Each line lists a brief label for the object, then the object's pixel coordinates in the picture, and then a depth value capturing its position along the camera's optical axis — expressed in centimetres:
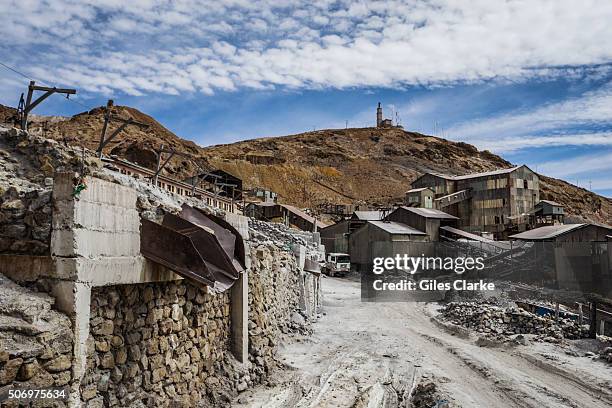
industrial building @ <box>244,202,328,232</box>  5105
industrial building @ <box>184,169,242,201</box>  4576
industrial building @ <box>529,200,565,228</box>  4936
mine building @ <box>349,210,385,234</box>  4862
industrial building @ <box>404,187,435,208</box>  5631
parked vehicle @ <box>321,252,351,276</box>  4238
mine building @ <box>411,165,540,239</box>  5334
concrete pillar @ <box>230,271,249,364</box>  973
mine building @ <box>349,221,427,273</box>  4066
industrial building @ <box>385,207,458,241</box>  4381
